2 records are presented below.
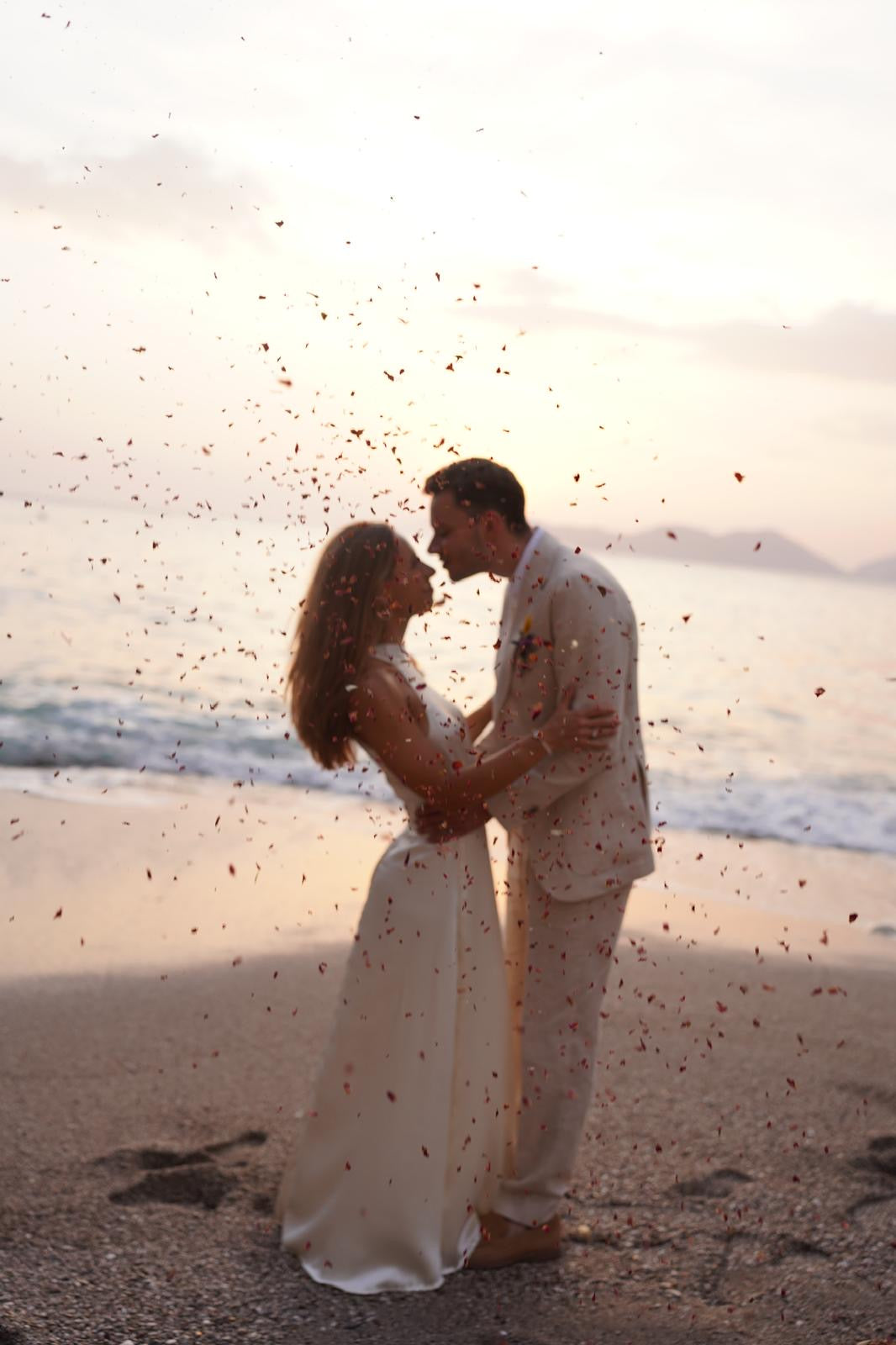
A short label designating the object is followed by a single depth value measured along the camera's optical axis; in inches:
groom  147.7
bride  149.1
